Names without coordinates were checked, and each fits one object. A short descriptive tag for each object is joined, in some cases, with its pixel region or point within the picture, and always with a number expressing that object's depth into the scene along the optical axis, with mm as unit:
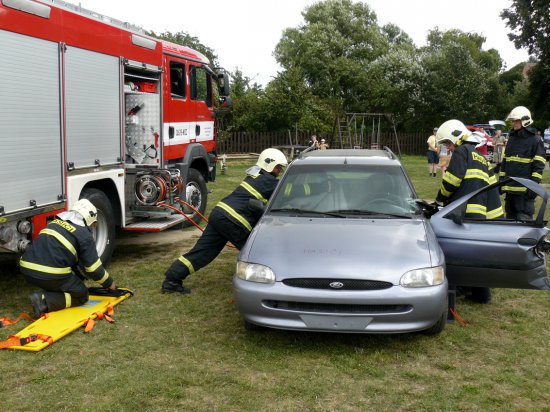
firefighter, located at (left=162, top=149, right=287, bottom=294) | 6012
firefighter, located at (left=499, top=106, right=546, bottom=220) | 7437
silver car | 4375
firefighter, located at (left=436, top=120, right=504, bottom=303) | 5729
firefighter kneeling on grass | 5312
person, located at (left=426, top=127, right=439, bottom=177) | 19533
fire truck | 5508
